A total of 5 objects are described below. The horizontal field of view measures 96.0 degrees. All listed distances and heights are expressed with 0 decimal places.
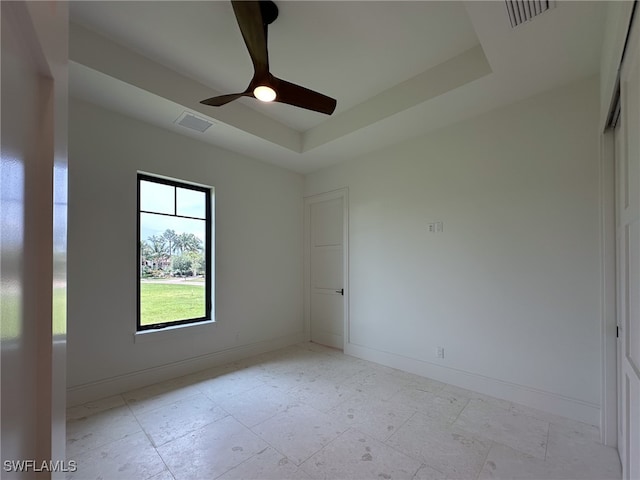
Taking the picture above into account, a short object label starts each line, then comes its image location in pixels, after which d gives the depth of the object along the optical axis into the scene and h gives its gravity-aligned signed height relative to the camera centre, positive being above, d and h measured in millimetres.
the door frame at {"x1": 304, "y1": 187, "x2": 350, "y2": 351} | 4238 -168
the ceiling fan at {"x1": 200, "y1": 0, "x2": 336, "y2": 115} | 1645 +1212
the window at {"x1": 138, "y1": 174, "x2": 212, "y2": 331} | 3283 -134
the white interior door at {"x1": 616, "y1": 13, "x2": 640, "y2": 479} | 1256 -56
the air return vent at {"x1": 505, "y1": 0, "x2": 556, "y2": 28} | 1768 +1468
